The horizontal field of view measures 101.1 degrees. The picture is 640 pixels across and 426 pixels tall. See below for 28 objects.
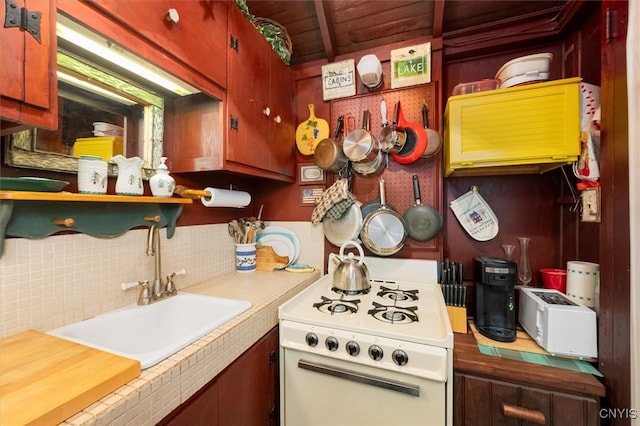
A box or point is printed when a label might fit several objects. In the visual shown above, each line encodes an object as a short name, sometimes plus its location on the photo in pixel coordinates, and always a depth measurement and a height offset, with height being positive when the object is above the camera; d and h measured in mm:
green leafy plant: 1570 +1080
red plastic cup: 1253 -306
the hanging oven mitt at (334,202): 1576 +75
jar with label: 856 +127
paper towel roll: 1351 +85
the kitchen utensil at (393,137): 1518 +450
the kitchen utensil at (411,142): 1486 +416
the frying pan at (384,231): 1522 -97
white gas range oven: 935 -565
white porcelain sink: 832 -413
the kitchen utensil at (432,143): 1483 +407
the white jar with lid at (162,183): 1079 +128
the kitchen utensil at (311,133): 1768 +554
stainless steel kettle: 1376 -322
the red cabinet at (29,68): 560 +325
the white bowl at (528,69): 1165 +657
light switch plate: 1010 +44
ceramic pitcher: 984 +145
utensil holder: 1672 -276
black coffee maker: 1150 -377
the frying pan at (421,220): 1494 -30
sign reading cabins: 1696 +881
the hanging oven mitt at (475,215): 1479 +0
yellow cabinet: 1067 +383
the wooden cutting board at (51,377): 468 -351
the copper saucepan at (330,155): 1616 +367
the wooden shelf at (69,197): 664 +49
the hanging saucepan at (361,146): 1527 +405
